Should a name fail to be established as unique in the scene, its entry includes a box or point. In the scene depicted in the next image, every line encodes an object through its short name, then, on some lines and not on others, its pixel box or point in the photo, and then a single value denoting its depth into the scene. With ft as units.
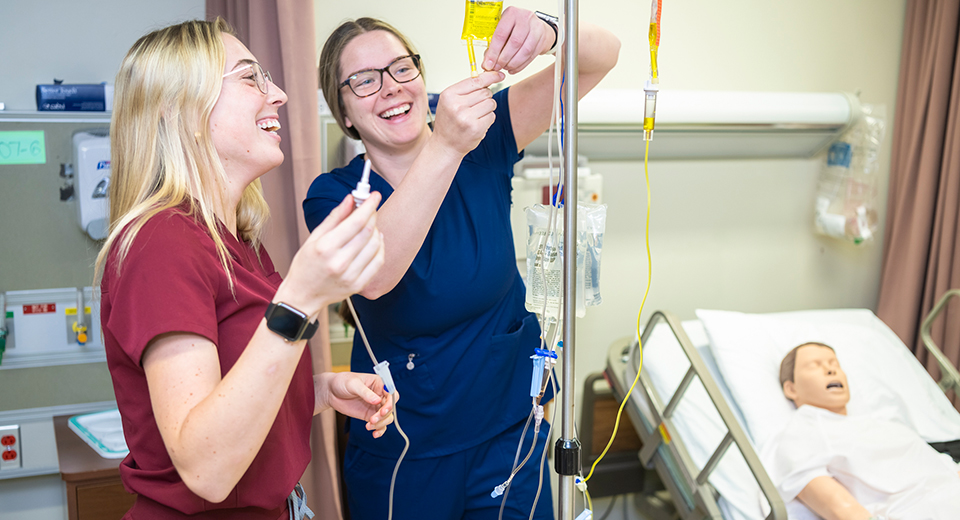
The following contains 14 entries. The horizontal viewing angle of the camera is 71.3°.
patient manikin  6.26
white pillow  7.77
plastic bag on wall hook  9.30
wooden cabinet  5.52
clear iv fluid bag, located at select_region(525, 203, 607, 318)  3.84
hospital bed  6.72
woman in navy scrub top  4.58
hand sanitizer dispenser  6.23
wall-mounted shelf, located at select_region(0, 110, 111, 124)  6.32
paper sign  6.38
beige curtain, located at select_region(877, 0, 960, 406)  9.32
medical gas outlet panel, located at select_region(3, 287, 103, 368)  6.62
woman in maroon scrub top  2.50
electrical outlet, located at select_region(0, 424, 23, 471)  6.63
